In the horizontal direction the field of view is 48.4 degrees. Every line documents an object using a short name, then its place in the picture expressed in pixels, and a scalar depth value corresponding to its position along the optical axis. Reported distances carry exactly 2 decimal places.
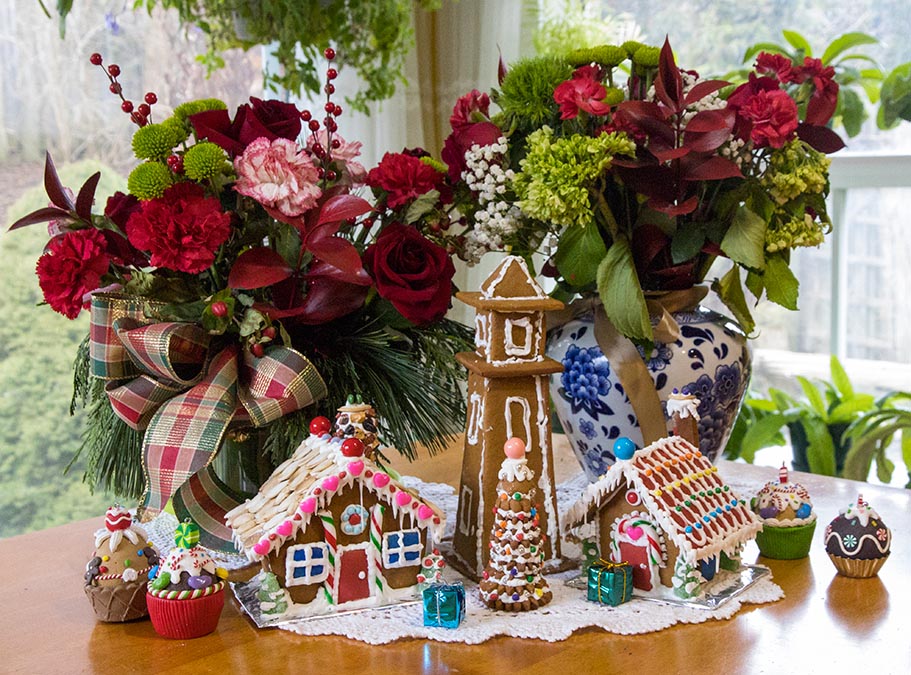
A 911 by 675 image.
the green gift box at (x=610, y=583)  0.88
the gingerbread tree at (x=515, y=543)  0.87
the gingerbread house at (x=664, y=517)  0.88
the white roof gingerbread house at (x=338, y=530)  0.84
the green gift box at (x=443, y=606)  0.84
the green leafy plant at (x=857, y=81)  2.02
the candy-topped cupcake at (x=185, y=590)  0.83
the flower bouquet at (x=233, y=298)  0.92
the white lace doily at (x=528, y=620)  0.84
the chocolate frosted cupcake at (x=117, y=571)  0.87
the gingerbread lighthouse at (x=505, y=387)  0.93
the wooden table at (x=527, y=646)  0.79
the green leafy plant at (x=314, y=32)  1.67
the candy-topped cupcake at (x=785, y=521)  1.02
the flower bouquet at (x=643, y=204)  0.99
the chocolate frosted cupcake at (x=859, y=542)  0.97
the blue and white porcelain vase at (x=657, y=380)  1.04
